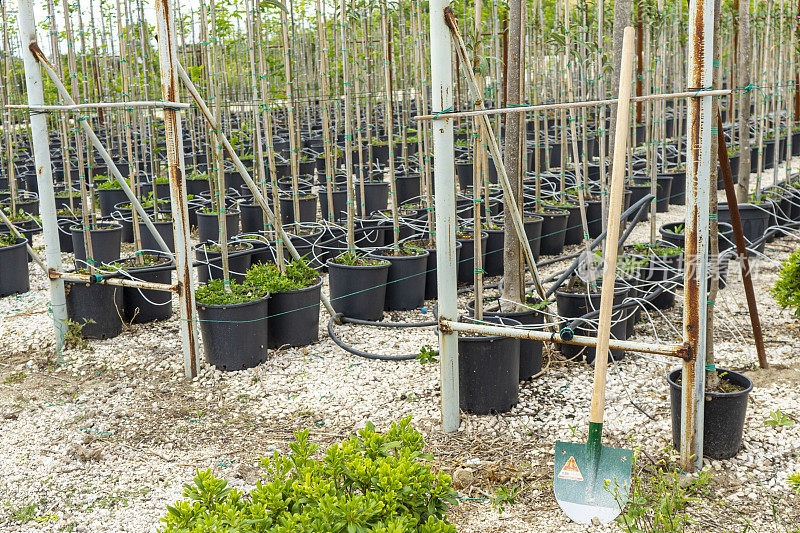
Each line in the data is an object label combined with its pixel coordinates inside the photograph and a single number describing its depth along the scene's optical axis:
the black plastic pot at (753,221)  6.62
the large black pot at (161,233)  7.00
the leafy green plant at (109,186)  8.95
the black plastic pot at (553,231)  6.81
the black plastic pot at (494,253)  6.30
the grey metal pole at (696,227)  2.62
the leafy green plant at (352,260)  5.27
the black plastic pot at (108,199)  8.87
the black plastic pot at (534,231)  6.40
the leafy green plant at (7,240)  6.06
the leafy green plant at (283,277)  4.53
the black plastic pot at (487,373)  3.52
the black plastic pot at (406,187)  9.07
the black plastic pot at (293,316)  4.57
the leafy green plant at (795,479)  2.03
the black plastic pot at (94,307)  4.79
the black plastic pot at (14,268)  5.93
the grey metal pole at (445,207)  3.10
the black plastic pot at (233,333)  4.24
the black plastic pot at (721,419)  2.91
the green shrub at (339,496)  1.78
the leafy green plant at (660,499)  2.32
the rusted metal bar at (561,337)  2.80
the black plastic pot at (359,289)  5.12
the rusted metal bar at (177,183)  3.84
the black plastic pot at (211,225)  7.18
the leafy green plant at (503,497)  2.76
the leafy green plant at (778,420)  3.01
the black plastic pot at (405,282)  5.36
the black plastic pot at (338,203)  8.41
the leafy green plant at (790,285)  4.41
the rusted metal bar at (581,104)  2.60
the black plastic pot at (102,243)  6.80
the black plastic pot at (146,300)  5.09
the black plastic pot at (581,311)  4.18
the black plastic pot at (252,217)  7.68
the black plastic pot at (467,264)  5.85
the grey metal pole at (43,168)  4.30
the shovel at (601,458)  2.28
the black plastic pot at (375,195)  8.80
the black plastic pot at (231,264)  5.80
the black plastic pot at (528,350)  3.86
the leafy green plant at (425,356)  3.85
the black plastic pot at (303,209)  7.85
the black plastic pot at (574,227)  7.27
